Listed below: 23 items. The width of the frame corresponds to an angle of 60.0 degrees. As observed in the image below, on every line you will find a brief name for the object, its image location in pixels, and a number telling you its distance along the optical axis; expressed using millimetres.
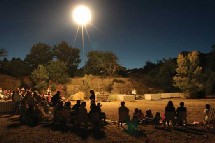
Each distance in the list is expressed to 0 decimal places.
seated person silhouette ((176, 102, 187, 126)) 9529
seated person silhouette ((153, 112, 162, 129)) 9638
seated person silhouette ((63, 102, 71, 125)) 9543
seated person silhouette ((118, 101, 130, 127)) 9396
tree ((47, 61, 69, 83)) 29540
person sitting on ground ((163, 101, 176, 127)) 9250
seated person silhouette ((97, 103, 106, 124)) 10060
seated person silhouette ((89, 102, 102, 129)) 9202
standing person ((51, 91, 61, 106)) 12425
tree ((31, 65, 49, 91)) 28188
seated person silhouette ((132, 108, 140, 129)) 8911
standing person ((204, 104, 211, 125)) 9517
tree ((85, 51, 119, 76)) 34574
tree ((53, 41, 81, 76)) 37766
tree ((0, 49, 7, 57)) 30957
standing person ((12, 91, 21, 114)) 12922
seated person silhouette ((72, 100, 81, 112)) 9963
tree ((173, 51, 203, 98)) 26228
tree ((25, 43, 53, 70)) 34553
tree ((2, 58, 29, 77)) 31926
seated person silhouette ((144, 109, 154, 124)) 10144
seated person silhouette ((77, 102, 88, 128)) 9149
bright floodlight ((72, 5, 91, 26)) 18469
